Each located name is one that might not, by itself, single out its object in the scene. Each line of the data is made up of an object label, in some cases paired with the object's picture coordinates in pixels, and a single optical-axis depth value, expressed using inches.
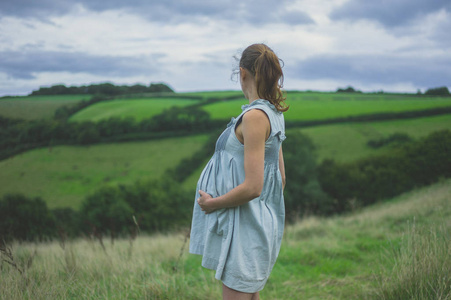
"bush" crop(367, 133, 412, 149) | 1246.9
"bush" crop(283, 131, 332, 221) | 1268.5
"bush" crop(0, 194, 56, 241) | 780.0
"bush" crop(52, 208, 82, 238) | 983.6
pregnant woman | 69.0
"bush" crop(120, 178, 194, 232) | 1194.0
